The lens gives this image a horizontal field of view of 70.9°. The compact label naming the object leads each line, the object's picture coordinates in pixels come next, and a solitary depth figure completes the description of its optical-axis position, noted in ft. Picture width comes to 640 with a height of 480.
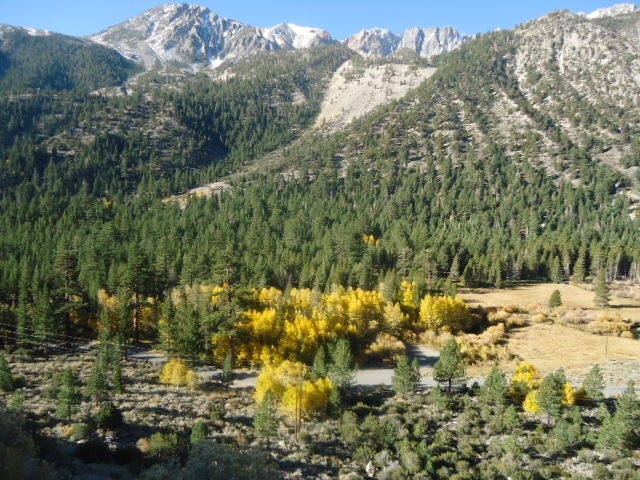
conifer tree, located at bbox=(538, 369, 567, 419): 136.28
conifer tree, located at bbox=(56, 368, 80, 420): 120.67
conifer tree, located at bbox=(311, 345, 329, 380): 155.08
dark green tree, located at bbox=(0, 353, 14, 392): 135.54
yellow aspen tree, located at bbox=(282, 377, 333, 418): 140.46
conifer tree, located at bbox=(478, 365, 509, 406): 146.72
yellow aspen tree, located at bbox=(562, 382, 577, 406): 144.05
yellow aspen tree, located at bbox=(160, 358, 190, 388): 160.76
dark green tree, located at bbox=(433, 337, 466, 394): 159.12
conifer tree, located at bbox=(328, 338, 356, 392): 157.38
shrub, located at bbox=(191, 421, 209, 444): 110.01
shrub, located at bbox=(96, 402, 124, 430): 119.34
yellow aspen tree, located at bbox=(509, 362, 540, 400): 153.69
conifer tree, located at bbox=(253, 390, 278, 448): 125.80
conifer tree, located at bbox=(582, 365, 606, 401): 145.36
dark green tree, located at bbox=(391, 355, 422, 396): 158.30
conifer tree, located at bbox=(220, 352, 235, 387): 158.61
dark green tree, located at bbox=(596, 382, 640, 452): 121.08
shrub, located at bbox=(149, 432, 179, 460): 108.99
